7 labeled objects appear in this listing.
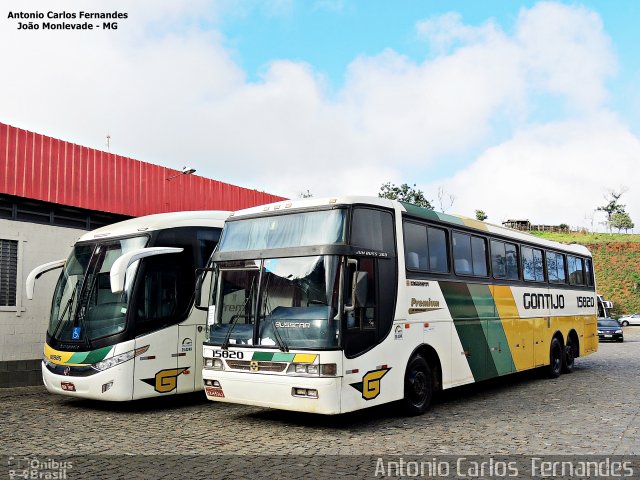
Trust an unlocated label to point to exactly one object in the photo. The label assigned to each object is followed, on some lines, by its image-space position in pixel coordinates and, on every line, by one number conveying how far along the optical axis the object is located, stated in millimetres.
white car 52719
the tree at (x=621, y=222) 98250
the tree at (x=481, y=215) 91206
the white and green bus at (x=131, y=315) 9672
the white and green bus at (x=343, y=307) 7984
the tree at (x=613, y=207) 107500
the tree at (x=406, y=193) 56812
